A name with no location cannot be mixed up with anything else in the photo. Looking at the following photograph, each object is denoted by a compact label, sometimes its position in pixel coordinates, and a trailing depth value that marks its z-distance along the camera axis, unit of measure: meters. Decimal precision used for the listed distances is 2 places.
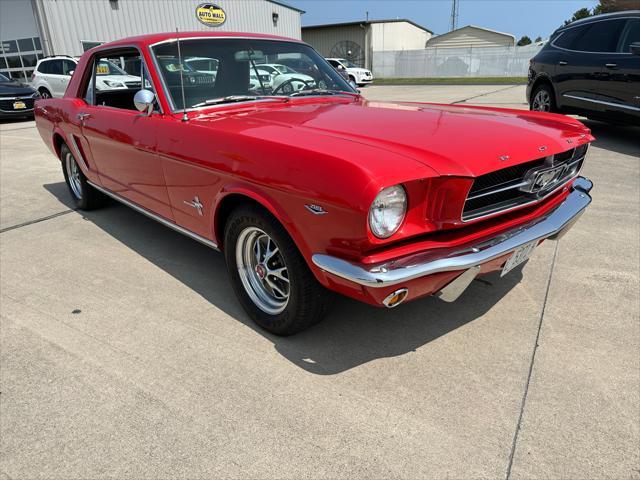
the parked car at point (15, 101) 12.34
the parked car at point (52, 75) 13.38
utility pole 65.56
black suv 5.98
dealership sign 22.61
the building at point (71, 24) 17.08
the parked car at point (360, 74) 23.94
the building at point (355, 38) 36.50
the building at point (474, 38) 47.84
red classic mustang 1.93
